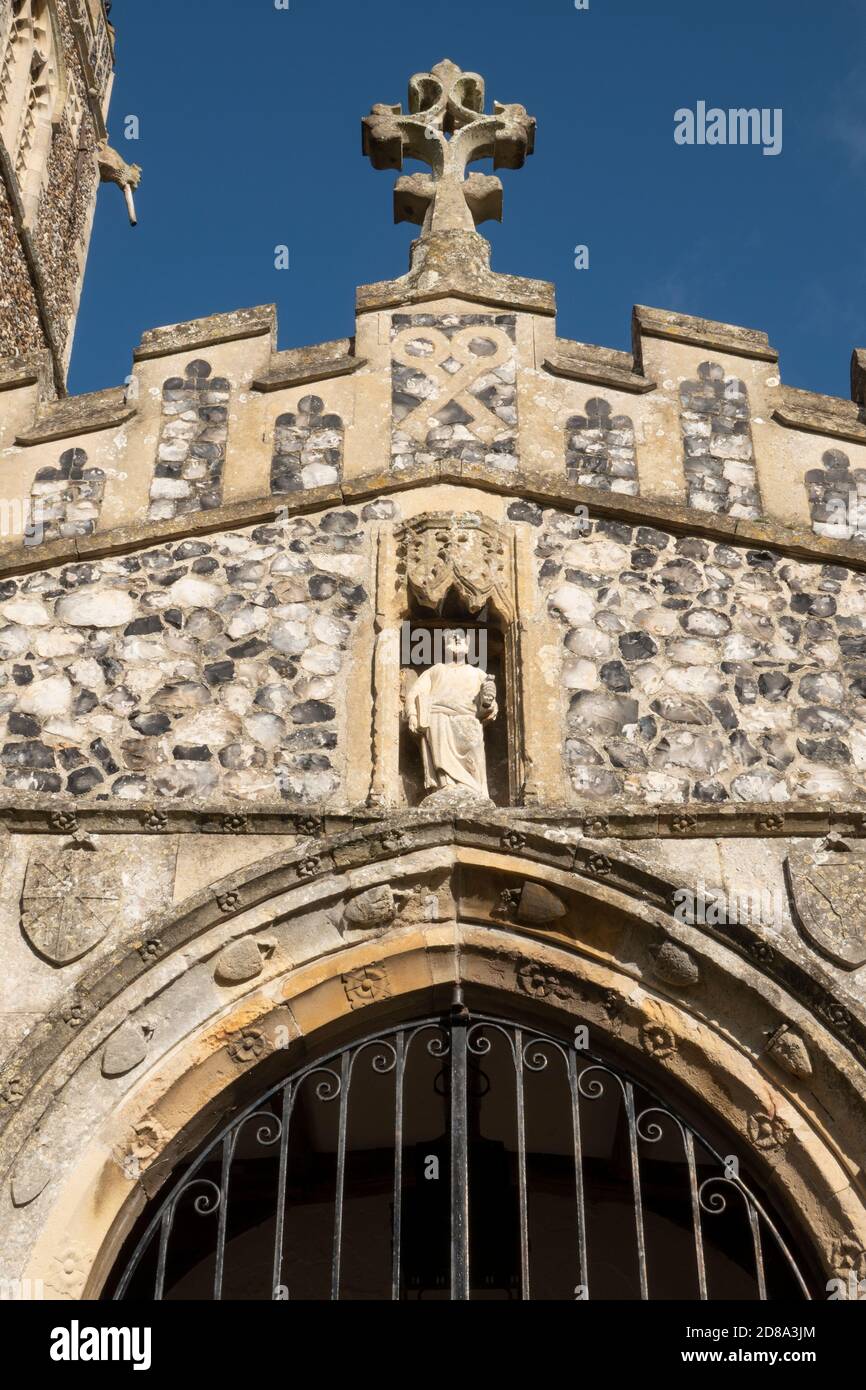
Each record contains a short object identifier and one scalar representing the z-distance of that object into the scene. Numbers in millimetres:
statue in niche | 7414
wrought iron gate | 6734
